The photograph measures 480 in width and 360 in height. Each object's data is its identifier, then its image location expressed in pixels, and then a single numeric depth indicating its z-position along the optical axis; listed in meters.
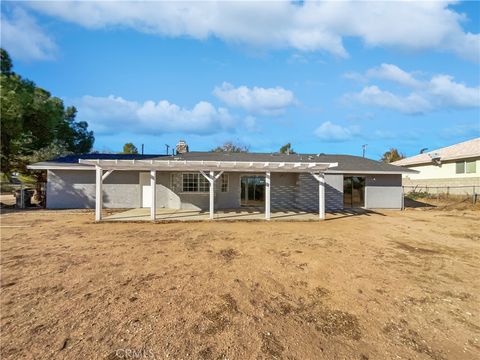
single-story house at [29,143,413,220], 14.81
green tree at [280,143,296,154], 41.05
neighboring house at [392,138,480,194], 20.34
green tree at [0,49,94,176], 15.16
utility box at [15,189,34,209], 15.45
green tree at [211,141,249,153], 47.40
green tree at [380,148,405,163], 40.81
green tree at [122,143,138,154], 36.66
